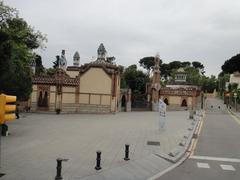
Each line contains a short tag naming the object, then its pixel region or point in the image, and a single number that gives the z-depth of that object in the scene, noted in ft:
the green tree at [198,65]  269.03
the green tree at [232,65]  211.97
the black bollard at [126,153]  25.92
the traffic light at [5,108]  16.46
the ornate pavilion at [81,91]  80.87
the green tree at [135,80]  132.69
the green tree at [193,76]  194.95
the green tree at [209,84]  243.75
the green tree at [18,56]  41.51
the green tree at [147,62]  231.20
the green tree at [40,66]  131.67
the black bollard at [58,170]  18.68
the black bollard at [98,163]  22.22
